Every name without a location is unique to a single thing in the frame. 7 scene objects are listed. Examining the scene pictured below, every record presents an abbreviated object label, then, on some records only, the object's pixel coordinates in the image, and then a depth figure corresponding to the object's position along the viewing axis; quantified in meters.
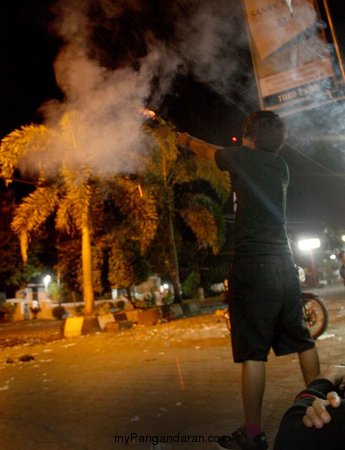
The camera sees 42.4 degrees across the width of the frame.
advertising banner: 5.17
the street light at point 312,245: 18.58
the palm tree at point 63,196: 10.01
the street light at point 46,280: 24.28
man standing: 2.37
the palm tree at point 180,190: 11.82
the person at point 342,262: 7.51
